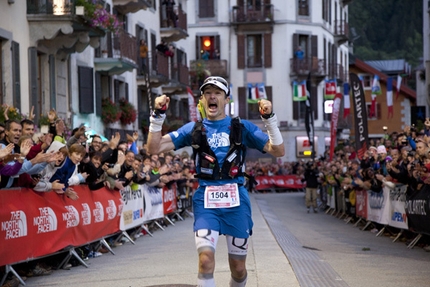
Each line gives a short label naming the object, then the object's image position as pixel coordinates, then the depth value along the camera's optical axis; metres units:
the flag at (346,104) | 58.79
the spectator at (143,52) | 38.09
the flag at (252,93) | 61.22
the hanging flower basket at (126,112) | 35.41
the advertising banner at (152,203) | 21.15
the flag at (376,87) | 60.94
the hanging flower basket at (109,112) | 32.62
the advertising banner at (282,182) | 56.19
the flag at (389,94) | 58.91
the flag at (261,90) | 61.22
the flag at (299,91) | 61.34
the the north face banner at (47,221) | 11.77
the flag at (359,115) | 27.16
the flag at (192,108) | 40.31
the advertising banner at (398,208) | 18.78
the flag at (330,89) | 62.59
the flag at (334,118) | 35.72
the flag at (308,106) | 48.97
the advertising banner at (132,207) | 18.43
